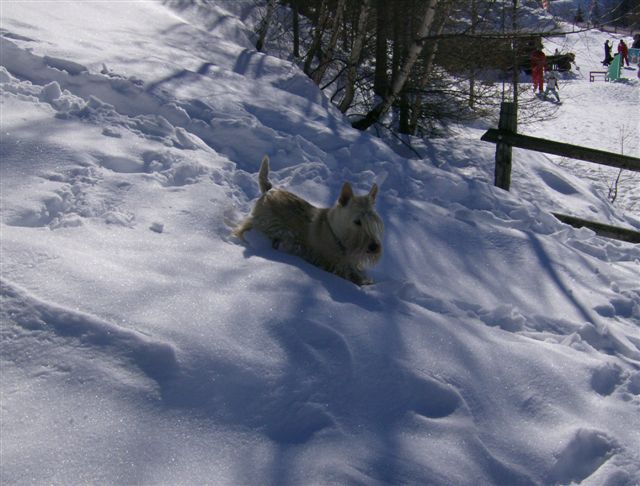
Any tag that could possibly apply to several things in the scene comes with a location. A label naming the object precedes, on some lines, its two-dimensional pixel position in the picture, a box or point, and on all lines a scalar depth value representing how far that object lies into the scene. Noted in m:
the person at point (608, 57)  37.62
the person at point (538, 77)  29.16
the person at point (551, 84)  29.35
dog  4.86
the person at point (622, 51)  36.94
